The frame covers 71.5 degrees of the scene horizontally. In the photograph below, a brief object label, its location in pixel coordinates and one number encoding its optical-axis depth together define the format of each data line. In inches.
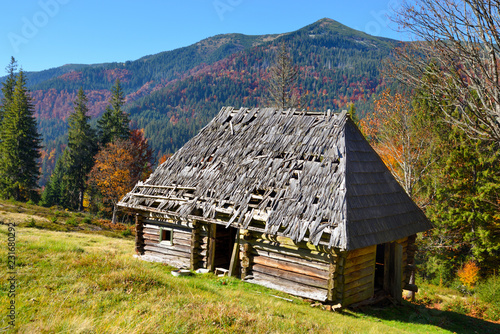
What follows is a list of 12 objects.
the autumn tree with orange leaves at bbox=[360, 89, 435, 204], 770.2
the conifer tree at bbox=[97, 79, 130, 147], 1744.6
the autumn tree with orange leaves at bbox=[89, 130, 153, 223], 1417.3
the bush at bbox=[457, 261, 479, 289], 785.6
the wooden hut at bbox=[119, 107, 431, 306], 424.8
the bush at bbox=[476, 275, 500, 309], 696.4
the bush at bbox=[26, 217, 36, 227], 942.4
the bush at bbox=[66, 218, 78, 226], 1113.9
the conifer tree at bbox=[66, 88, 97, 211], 1738.4
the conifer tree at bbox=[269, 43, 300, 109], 1334.9
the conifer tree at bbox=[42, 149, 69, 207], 1973.4
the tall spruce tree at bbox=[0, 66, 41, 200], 1572.3
